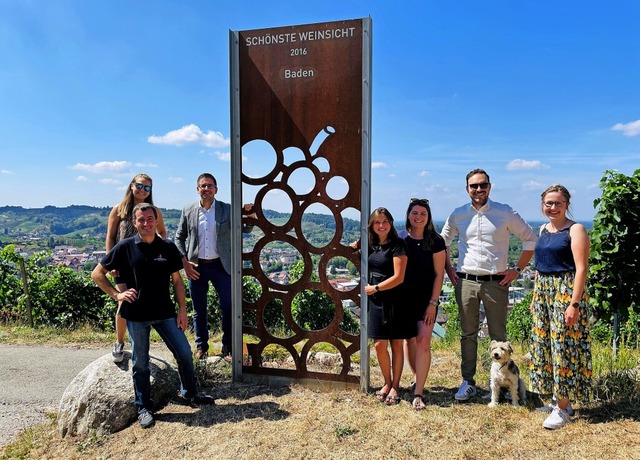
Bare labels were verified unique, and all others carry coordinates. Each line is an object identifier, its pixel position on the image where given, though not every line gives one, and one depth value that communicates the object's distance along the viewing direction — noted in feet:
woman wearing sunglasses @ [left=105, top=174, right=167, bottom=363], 13.57
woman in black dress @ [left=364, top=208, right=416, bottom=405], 12.62
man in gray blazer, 15.74
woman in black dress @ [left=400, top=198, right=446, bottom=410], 12.74
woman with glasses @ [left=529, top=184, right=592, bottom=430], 10.98
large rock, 12.41
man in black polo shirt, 11.93
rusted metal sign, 13.55
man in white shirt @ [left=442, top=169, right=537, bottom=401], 12.75
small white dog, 12.30
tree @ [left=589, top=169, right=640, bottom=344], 16.21
